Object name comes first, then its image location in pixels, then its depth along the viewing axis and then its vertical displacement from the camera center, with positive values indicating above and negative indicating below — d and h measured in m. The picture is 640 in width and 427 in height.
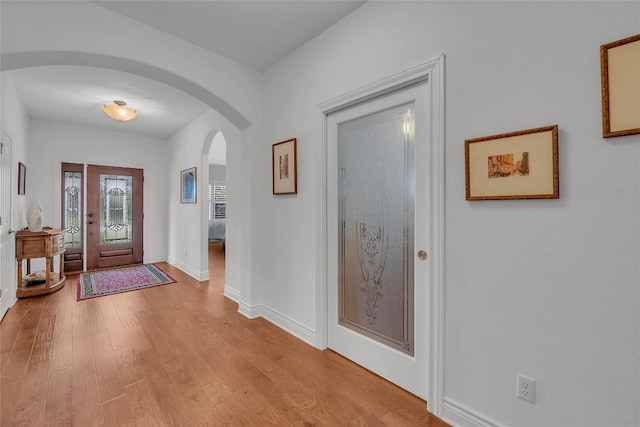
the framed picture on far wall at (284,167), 2.62 +0.45
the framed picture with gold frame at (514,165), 1.27 +0.23
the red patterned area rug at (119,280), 3.99 -1.08
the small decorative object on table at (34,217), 3.95 -0.04
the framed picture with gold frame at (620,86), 1.07 +0.49
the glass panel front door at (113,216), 5.34 -0.04
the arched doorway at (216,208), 5.01 +0.15
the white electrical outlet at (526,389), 1.33 -0.85
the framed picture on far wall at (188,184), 4.78 +0.52
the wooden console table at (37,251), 3.67 -0.50
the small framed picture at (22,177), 3.85 +0.53
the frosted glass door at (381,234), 1.78 -0.16
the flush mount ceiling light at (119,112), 3.70 +1.38
